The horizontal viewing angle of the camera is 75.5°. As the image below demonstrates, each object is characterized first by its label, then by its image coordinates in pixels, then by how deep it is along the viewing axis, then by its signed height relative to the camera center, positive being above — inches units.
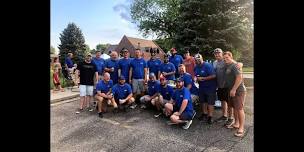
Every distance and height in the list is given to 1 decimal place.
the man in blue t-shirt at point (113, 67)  116.1 +4.8
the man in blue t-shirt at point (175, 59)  121.0 +10.1
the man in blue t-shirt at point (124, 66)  115.0 +5.4
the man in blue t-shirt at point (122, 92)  109.6 -9.5
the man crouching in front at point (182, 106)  94.8 -15.3
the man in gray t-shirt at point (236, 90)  84.9 -6.4
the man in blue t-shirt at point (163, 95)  104.3 -10.6
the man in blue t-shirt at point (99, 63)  112.7 +6.9
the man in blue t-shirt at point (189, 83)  99.6 -3.9
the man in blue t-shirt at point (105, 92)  106.7 -9.5
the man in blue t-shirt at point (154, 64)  119.0 +6.8
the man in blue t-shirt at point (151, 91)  108.7 -9.1
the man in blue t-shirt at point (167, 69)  116.1 +3.7
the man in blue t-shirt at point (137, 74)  114.7 +0.7
